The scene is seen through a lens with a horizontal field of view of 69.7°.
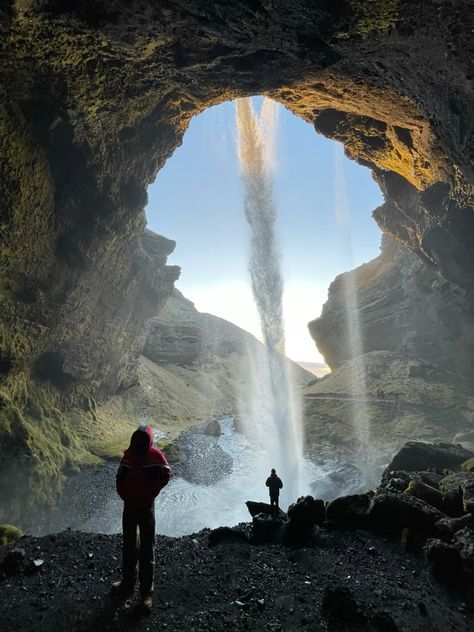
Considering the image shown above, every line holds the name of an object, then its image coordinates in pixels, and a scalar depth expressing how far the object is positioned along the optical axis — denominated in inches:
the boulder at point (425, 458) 645.9
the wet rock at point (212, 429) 1518.7
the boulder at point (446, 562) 218.8
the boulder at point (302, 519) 298.2
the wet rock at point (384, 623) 166.6
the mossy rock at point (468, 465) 553.5
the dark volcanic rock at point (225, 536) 301.6
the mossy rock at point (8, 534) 296.0
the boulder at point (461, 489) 298.9
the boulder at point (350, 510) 309.3
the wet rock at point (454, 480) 388.8
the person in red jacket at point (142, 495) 181.5
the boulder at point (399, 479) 396.5
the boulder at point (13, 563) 224.8
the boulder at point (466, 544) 218.5
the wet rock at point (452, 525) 265.0
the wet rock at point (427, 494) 331.0
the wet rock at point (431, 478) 436.0
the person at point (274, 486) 427.2
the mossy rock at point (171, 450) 998.4
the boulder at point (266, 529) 307.0
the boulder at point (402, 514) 281.3
